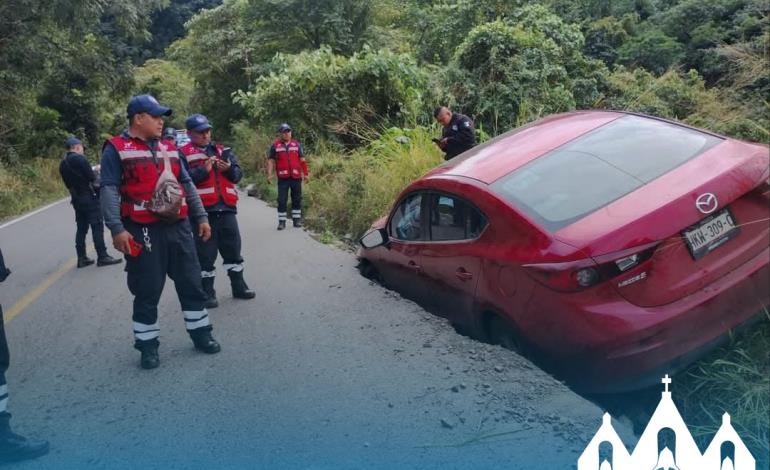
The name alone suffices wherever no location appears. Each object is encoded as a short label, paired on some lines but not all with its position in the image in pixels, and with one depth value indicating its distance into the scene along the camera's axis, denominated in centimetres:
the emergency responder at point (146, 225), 464
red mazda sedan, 349
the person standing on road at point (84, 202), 914
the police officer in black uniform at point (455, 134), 880
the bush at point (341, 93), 1478
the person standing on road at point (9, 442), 366
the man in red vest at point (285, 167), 1150
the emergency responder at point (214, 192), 625
